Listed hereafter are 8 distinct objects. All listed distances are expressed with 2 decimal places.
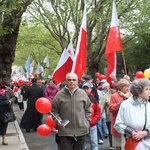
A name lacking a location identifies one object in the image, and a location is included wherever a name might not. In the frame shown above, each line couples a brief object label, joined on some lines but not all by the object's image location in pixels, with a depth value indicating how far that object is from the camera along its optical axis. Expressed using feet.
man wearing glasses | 16.58
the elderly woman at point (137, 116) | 13.12
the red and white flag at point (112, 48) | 26.76
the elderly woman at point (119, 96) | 18.26
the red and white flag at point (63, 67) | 26.87
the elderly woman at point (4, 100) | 26.82
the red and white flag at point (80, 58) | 23.45
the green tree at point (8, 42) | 38.58
